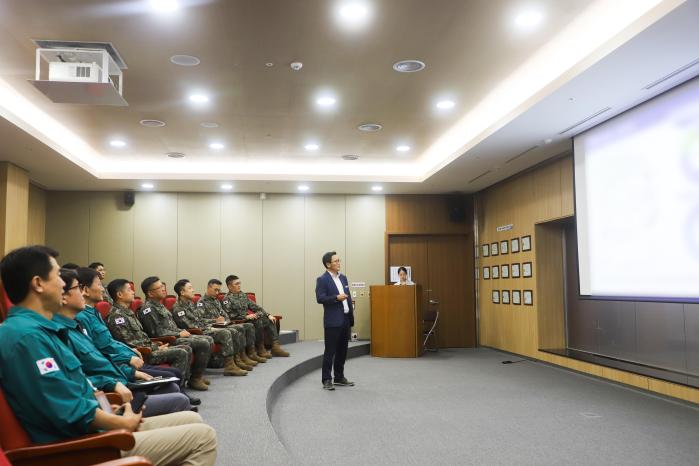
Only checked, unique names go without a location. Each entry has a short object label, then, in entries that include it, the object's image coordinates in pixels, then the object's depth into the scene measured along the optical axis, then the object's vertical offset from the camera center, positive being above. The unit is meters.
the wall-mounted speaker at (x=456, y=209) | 10.45 +1.31
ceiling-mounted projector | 4.34 +1.67
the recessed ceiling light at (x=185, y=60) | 4.95 +2.01
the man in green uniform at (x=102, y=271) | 5.75 -0.01
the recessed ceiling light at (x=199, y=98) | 5.97 +2.00
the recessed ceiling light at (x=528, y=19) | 4.30 +2.06
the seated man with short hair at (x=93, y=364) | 2.73 -0.45
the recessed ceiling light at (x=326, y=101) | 6.12 +2.01
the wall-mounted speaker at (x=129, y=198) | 9.97 +1.49
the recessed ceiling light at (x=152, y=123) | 6.87 +1.99
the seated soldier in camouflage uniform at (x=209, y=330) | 5.89 -0.56
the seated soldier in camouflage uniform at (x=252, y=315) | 7.45 -0.50
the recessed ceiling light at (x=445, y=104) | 6.31 +2.02
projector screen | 4.60 +0.71
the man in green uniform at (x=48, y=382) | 1.80 -0.34
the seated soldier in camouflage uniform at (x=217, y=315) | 6.68 -0.48
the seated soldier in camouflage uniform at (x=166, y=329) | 5.11 -0.48
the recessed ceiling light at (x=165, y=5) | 4.00 +2.03
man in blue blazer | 5.95 -0.38
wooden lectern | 8.55 -0.69
